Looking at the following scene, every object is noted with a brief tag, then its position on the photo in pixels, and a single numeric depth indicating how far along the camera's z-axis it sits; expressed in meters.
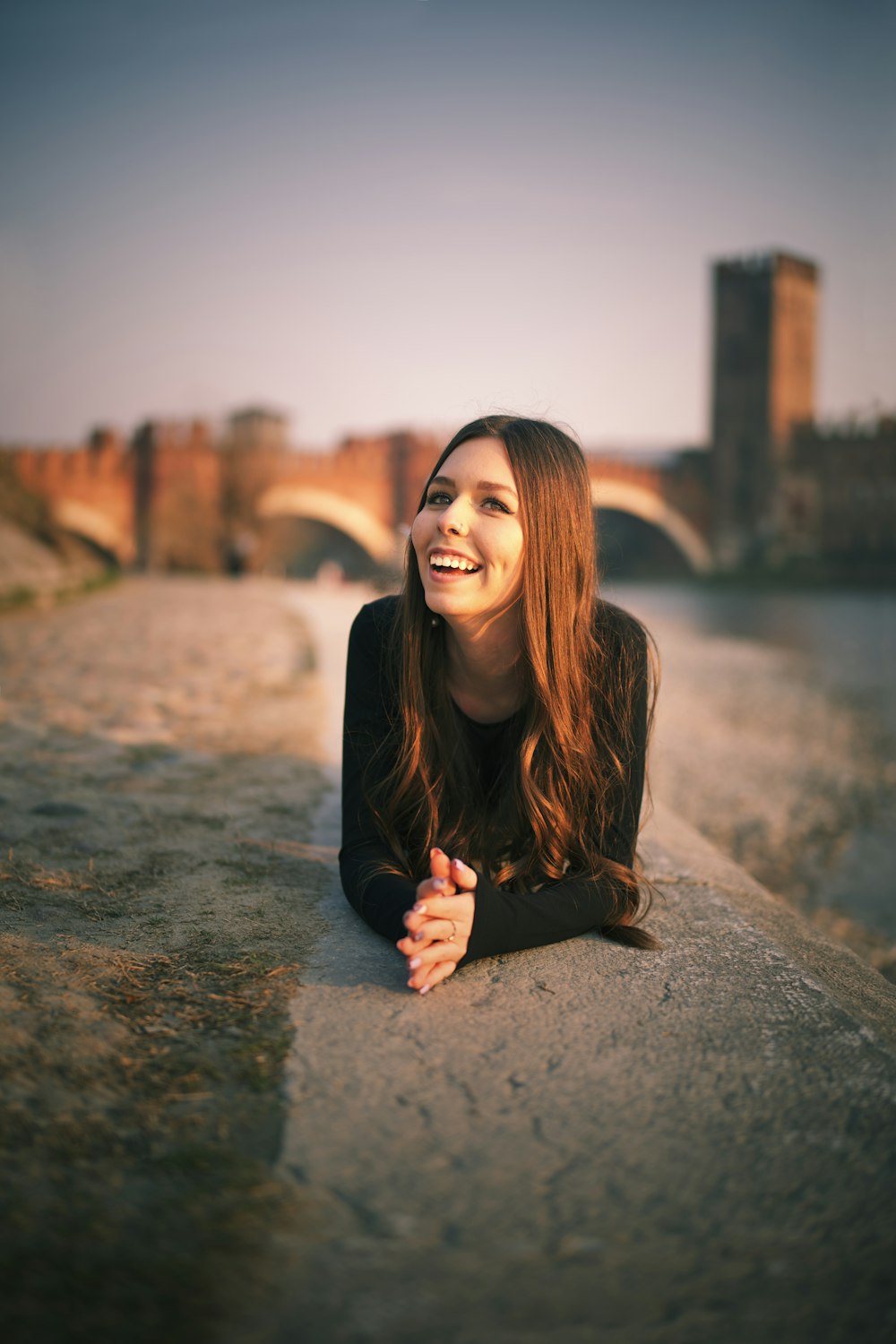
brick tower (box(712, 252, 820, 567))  34.22
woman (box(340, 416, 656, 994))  1.80
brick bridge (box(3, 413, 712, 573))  25.88
